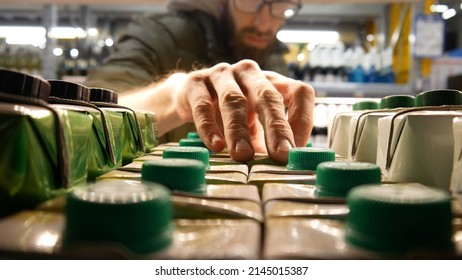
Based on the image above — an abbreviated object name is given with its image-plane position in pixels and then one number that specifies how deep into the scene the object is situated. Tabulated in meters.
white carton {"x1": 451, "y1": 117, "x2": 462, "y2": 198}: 0.41
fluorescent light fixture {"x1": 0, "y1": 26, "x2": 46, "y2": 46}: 3.96
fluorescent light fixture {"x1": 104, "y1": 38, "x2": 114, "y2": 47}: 3.05
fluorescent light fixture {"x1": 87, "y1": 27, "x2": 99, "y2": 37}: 3.28
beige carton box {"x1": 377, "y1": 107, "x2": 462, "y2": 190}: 0.46
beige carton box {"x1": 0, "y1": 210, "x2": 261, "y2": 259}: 0.27
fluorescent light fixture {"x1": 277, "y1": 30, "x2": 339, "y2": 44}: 3.76
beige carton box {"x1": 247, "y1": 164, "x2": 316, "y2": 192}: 0.49
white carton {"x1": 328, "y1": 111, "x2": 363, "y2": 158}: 0.82
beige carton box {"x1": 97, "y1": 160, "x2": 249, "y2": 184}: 0.48
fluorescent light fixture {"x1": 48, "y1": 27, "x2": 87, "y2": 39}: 3.04
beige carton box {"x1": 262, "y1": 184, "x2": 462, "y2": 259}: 0.28
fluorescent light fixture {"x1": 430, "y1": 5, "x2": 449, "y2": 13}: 2.37
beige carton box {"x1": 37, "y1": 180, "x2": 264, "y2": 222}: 0.34
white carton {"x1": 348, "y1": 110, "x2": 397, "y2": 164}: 0.65
